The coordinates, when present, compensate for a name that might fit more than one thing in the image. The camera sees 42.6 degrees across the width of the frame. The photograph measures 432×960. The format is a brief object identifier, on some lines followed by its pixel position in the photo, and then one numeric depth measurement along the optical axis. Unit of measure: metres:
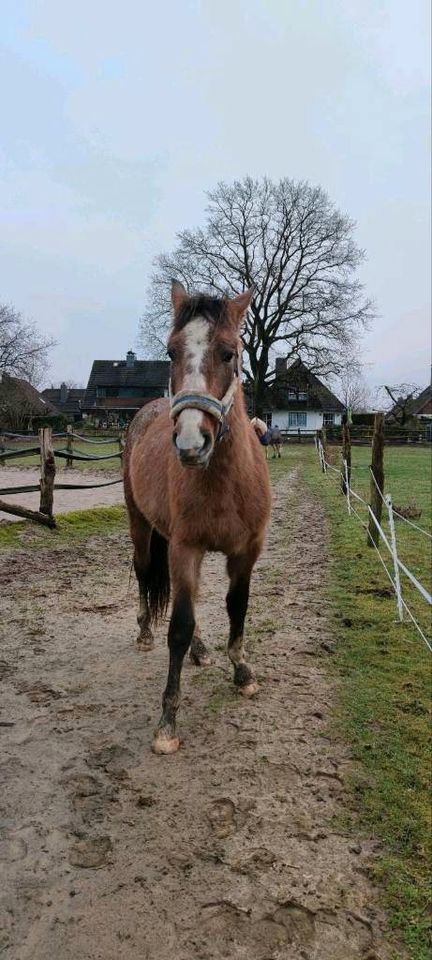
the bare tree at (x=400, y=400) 51.12
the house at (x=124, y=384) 58.28
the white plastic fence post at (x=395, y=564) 4.83
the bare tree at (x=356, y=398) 71.47
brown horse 2.54
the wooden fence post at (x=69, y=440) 17.22
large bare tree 37.62
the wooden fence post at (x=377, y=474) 7.71
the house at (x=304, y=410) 55.91
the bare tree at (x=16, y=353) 37.78
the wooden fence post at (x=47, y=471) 8.30
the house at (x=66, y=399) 65.19
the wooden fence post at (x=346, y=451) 12.58
